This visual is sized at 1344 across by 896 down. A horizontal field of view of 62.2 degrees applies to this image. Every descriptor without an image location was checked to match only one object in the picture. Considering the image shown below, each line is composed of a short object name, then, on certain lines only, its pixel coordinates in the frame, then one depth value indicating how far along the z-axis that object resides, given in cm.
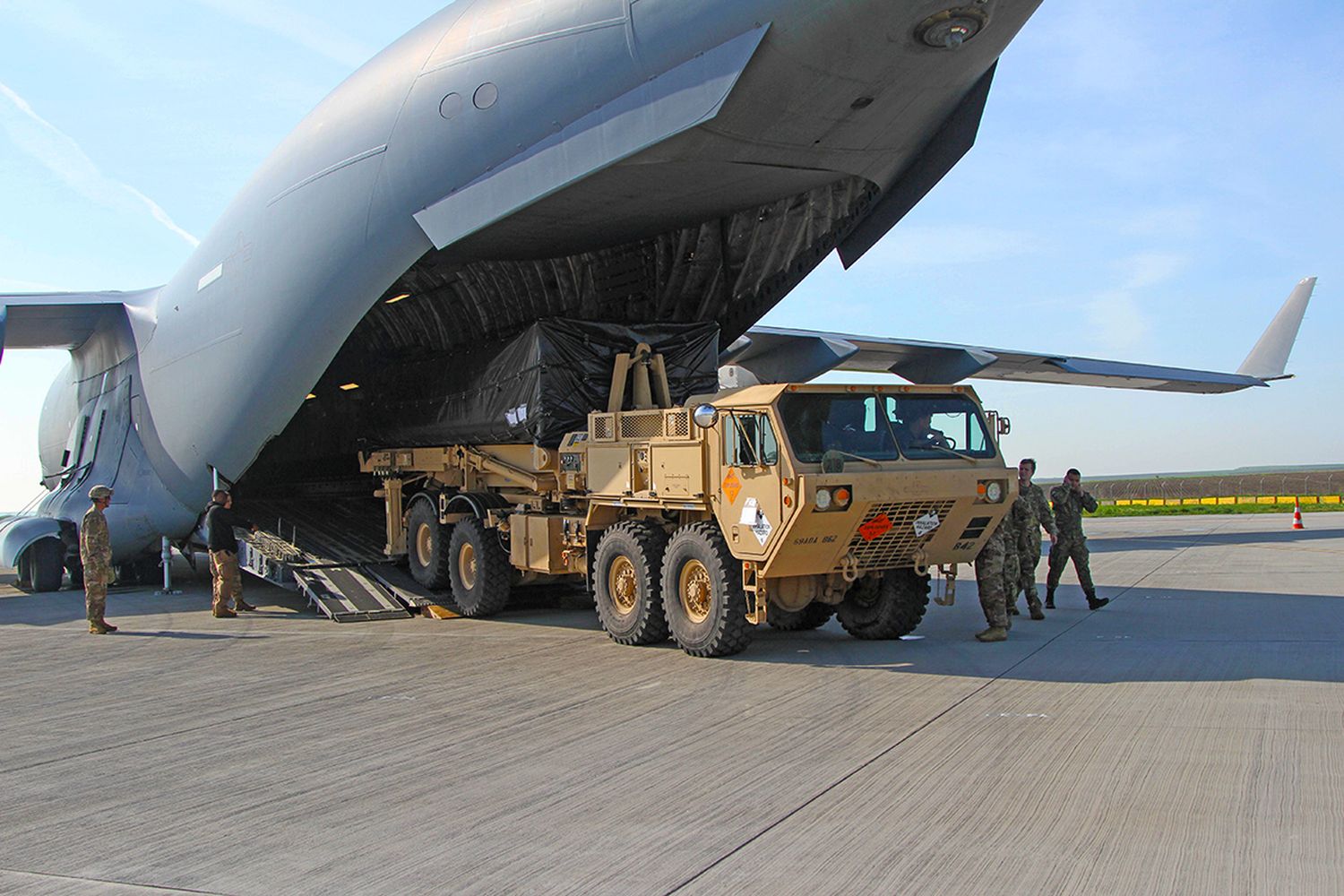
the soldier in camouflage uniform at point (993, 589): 957
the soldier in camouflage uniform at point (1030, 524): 1125
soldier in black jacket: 1298
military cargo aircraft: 875
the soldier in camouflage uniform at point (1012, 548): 1073
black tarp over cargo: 1123
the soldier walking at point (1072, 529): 1150
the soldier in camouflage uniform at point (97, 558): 1148
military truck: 830
